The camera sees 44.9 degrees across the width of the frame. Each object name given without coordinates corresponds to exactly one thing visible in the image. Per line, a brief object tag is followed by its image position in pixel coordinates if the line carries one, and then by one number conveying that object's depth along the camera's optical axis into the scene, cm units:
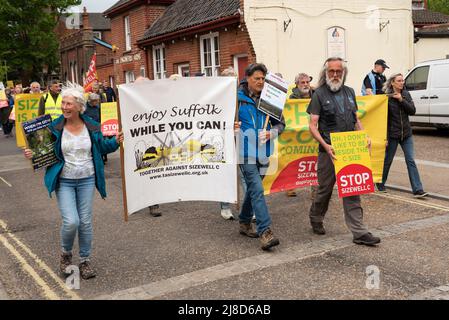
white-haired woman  497
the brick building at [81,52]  3759
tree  4319
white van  1421
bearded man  574
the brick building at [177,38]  1894
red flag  1451
